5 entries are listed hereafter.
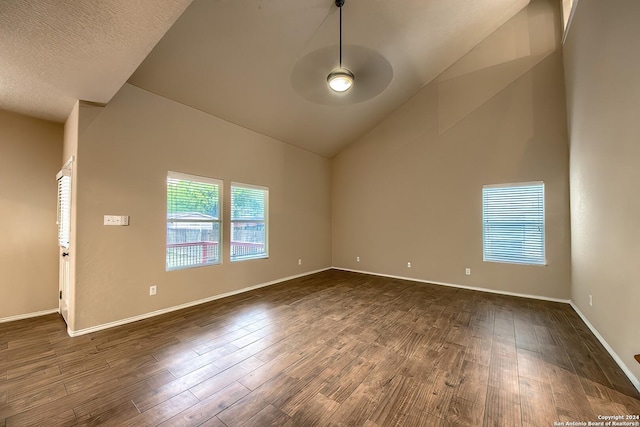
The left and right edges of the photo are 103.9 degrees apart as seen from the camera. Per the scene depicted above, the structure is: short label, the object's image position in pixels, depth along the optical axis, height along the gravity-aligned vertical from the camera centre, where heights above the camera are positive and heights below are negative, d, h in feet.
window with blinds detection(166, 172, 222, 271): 12.04 -0.26
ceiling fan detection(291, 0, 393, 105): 11.52 +7.58
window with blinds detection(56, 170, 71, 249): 9.96 +0.31
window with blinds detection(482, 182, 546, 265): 13.88 -0.39
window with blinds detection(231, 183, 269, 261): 14.79 -0.34
